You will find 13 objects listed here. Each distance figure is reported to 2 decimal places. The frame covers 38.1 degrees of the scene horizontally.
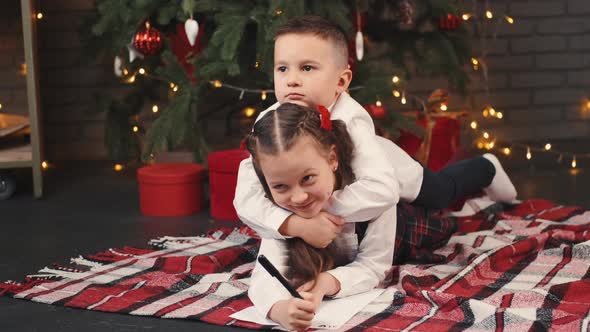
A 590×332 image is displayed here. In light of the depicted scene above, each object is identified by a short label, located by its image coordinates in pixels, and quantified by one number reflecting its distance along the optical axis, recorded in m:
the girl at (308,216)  1.71
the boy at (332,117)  1.80
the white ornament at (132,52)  2.91
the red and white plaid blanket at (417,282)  1.71
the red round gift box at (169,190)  2.75
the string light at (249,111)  3.29
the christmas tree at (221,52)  2.65
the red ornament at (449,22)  3.07
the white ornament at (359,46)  2.67
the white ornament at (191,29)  2.66
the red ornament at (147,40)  2.86
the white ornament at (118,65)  3.05
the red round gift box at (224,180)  2.62
